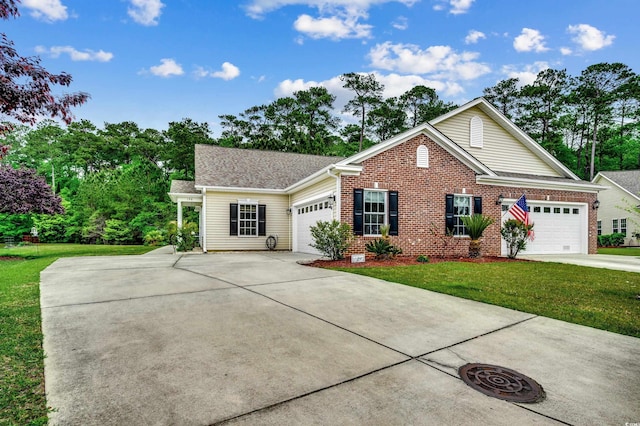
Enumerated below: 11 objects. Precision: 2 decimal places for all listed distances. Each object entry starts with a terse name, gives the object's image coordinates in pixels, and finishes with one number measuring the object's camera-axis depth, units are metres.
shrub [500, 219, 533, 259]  11.88
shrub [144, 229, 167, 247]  22.43
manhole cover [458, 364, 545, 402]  2.45
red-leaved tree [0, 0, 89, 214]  4.03
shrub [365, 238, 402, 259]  10.38
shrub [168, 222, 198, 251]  14.77
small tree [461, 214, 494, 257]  11.21
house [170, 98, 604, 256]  11.38
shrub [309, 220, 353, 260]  10.09
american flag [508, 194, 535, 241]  12.05
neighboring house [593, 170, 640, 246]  23.03
